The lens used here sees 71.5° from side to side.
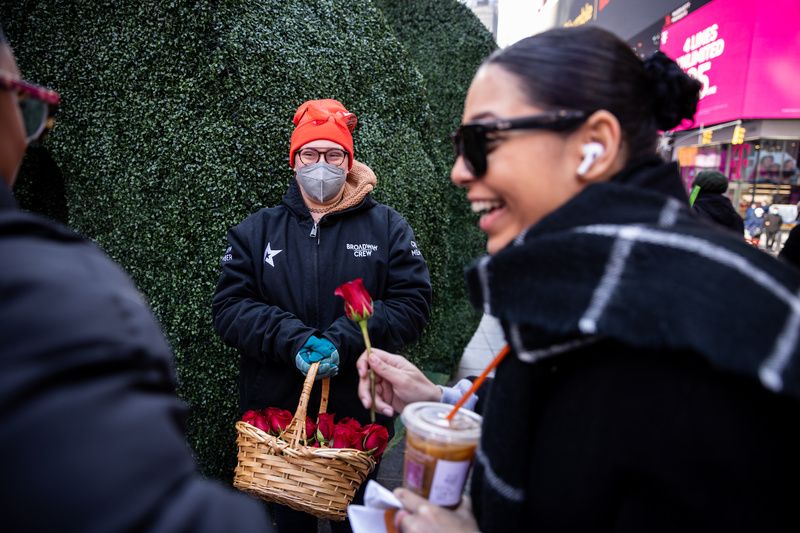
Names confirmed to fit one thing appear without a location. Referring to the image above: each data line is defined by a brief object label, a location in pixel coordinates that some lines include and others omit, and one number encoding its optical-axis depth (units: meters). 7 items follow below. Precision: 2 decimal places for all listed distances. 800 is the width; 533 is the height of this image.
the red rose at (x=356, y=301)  1.74
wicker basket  1.97
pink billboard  13.73
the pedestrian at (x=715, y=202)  5.25
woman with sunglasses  0.81
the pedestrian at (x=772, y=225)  13.13
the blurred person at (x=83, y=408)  0.56
